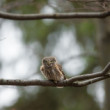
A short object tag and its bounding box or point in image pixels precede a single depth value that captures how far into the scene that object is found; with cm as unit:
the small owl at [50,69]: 1262
